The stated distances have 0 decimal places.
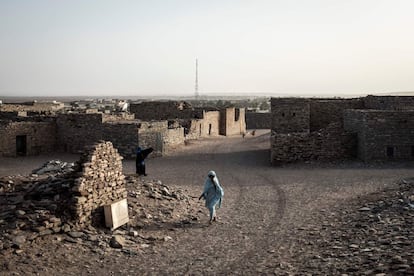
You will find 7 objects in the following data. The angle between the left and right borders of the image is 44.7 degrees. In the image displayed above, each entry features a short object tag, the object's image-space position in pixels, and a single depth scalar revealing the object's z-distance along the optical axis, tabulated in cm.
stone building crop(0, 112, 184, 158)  2375
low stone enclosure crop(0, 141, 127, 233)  977
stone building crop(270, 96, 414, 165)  2050
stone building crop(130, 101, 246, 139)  3419
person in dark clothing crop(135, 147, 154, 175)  1610
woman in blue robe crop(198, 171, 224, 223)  1172
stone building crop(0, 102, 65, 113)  3366
